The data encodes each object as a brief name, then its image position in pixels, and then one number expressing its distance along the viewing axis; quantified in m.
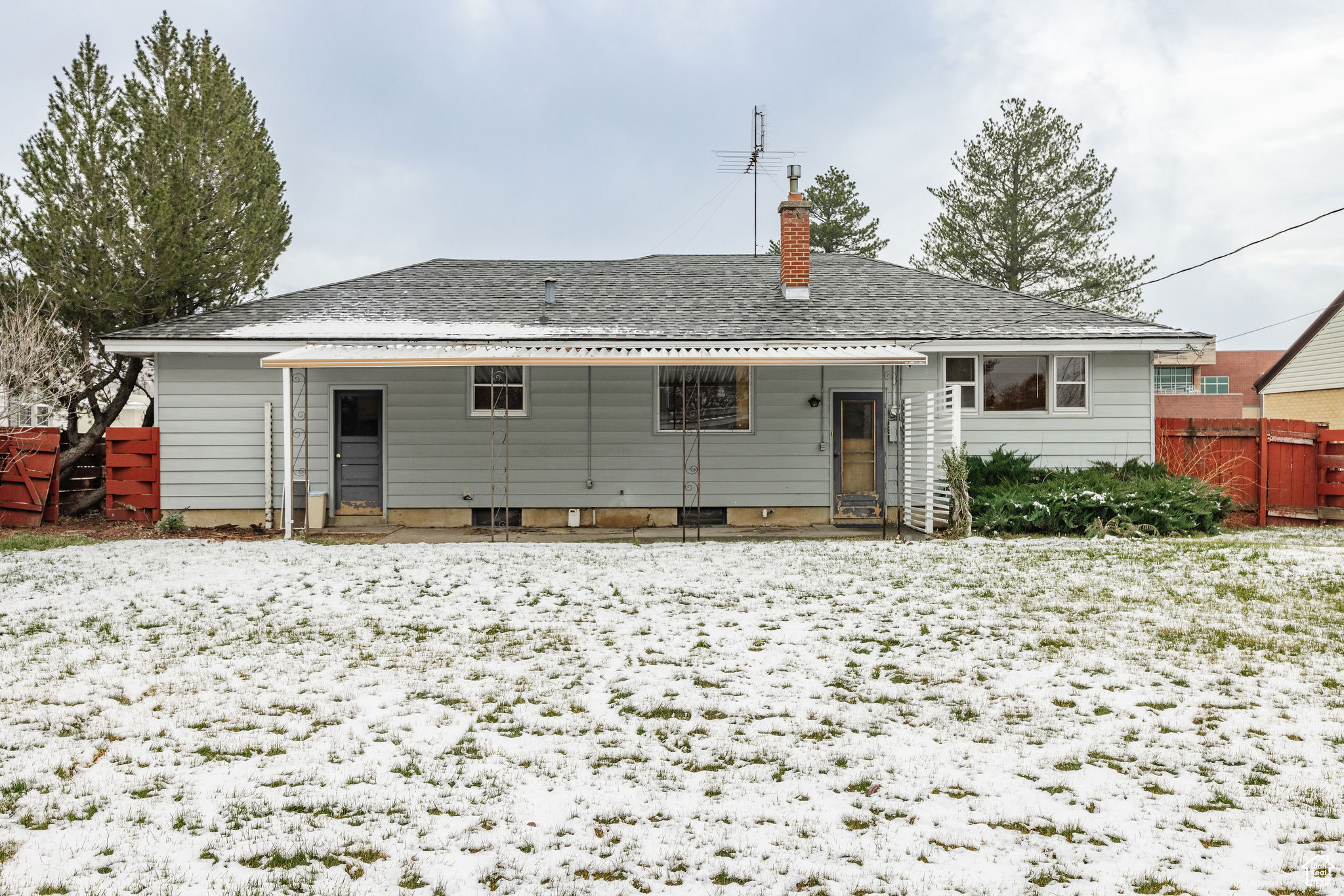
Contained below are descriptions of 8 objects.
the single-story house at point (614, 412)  12.05
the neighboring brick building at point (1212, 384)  29.80
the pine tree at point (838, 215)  32.28
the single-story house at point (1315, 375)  21.20
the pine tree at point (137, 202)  13.12
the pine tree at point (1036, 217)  28.39
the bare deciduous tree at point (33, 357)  12.05
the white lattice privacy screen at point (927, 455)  11.49
